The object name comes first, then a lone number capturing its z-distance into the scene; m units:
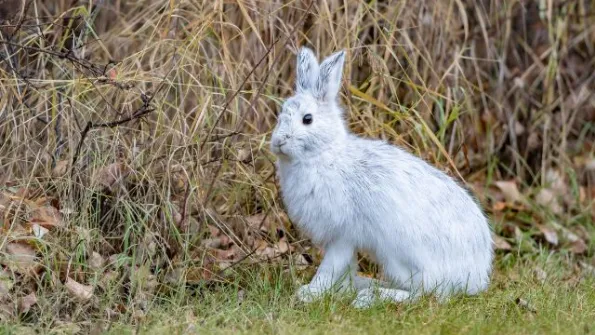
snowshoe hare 9.03
